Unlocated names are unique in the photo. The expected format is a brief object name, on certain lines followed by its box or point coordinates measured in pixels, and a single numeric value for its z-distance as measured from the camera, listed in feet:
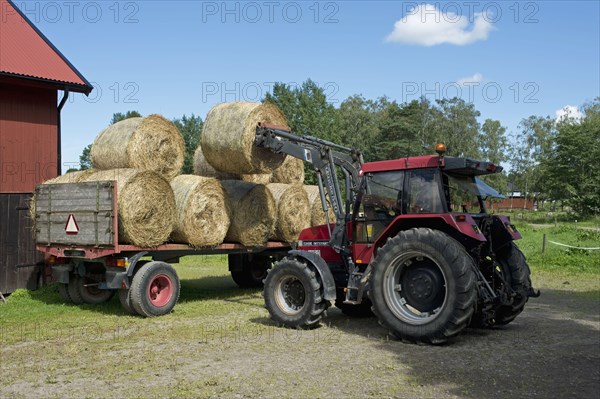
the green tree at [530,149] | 247.29
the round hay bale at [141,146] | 32.68
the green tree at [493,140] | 237.86
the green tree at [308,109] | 159.63
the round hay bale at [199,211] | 32.58
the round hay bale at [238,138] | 32.35
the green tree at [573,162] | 148.15
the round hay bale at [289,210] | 37.96
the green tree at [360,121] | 192.60
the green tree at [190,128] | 218.38
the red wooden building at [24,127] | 39.24
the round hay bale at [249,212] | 35.42
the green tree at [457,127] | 197.57
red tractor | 23.45
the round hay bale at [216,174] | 37.37
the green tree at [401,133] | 160.97
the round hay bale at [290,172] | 41.16
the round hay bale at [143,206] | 29.91
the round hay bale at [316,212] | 40.96
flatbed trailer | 30.04
